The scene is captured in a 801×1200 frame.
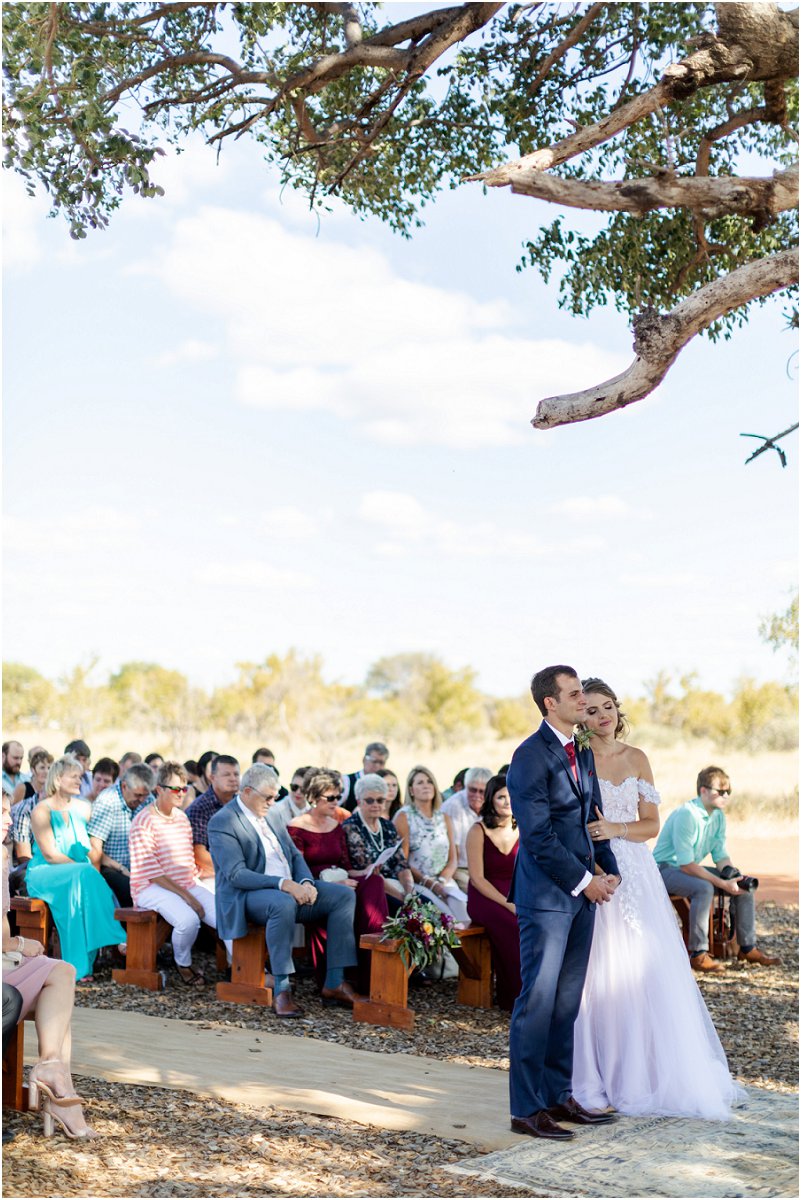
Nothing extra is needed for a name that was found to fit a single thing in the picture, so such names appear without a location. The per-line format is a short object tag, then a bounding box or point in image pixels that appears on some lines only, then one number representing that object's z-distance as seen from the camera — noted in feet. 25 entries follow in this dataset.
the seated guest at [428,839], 29.73
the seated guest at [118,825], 30.17
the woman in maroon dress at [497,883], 26.50
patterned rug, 14.65
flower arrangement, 24.77
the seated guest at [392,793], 34.94
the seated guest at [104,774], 35.24
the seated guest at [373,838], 28.50
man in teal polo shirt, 31.58
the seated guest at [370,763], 37.09
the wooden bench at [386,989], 24.72
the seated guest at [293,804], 32.32
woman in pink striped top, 27.91
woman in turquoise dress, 27.58
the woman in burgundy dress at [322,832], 28.02
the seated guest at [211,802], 30.48
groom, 16.81
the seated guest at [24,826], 30.14
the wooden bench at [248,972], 25.84
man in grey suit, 25.82
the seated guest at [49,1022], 15.37
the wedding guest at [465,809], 31.81
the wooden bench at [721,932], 33.01
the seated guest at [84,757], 37.37
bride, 17.87
